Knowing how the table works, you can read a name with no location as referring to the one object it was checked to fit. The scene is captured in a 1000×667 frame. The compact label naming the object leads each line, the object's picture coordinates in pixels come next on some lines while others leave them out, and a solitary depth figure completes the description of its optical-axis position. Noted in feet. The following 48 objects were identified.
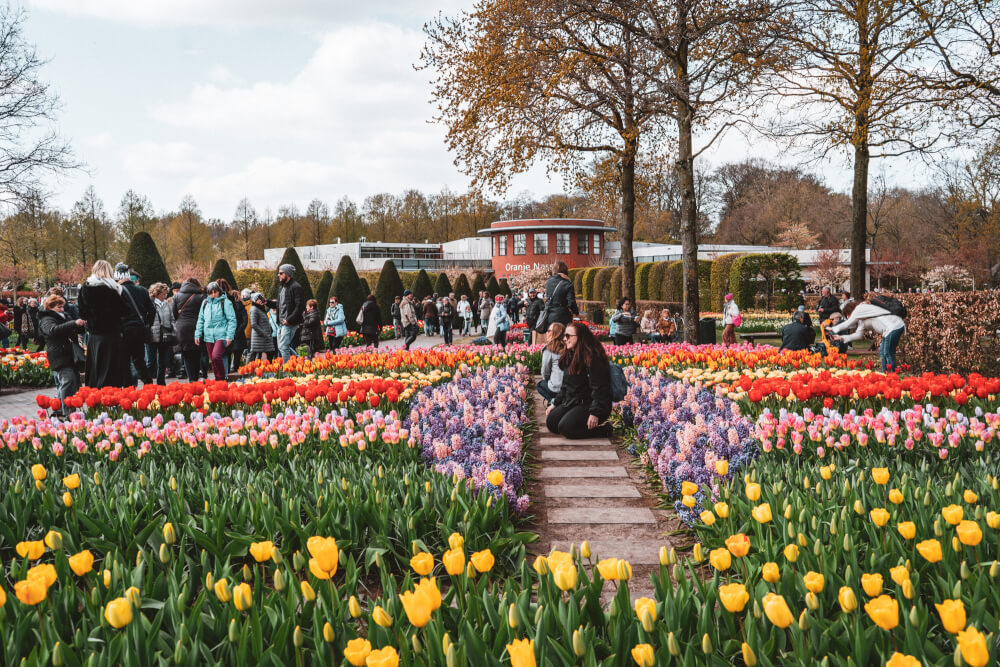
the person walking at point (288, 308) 34.45
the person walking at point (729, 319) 48.03
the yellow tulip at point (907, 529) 7.18
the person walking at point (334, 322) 45.85
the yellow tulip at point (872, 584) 5.78
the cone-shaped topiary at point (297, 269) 80.79
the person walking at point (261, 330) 33.47
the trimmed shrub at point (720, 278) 84.43
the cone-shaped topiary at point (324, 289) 82.64
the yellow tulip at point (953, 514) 7.37
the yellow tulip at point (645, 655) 5.34
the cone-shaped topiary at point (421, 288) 104.42
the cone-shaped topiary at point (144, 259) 61.52
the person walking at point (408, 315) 59.62
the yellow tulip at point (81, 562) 6.72
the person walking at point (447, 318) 66.13
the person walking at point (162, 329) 32.86
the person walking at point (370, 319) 50.06
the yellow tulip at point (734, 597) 5.75
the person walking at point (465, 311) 80.38
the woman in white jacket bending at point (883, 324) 28.50
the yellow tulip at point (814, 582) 6.03
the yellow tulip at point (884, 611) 5.15
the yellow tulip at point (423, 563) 6.20
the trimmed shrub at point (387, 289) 85.76
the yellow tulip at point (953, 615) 5.01
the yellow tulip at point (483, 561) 6.37
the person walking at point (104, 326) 22.97
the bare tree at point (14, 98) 69.92
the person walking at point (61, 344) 25.46
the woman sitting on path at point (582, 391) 19.49
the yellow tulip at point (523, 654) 4.92
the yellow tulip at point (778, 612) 5.36
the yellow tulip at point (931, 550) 6.37
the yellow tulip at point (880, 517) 7.54
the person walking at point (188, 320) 30.99
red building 182.60
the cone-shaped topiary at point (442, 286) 115.10
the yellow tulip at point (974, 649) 4.52
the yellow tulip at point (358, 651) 5.22
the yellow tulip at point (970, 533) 6.61
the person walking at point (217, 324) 30.17
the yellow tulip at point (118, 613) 5.82
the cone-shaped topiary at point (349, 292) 73.15
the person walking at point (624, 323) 41.11
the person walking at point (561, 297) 31.01
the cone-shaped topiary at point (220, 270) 66.95
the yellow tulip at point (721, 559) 6.70
